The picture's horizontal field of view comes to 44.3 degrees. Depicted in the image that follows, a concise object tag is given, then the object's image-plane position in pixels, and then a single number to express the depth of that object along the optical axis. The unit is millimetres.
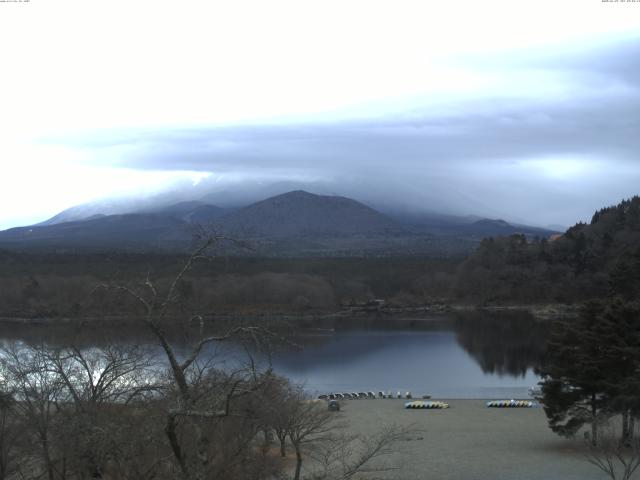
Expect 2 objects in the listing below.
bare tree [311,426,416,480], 16688
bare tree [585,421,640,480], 13523
